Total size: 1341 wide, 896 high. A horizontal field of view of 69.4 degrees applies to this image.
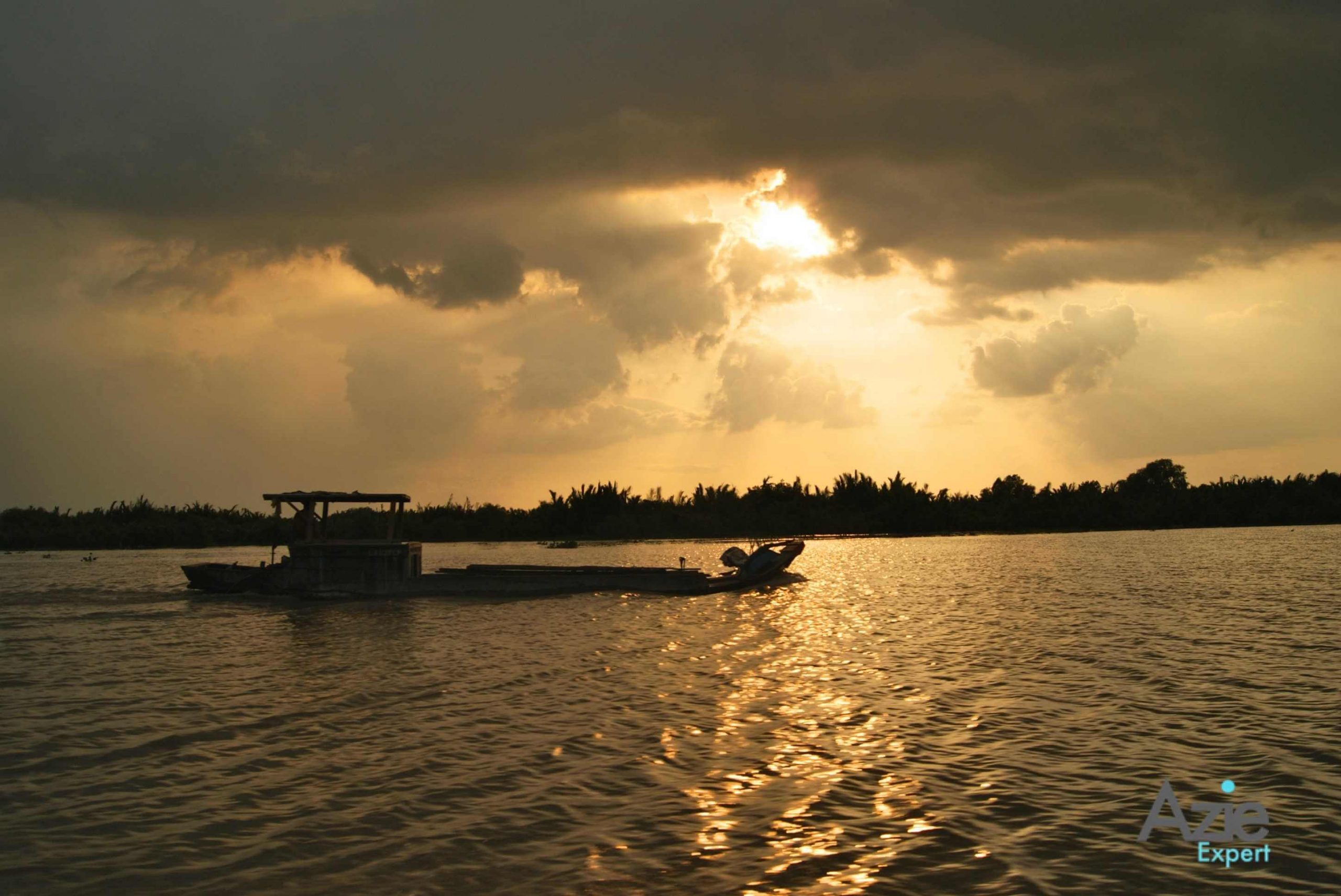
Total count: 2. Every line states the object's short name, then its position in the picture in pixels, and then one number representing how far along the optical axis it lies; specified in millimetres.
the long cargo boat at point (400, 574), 37062
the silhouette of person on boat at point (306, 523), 37531
